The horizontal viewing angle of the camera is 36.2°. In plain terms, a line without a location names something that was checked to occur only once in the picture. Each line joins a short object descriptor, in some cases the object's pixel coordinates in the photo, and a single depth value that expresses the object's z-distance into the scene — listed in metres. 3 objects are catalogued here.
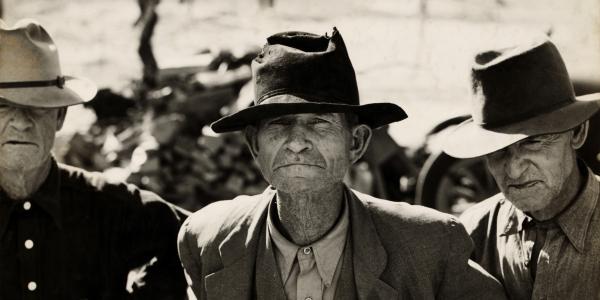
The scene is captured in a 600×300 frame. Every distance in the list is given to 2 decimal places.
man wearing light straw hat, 4.26
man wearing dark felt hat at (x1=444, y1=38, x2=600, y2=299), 3.78
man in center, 3.53
